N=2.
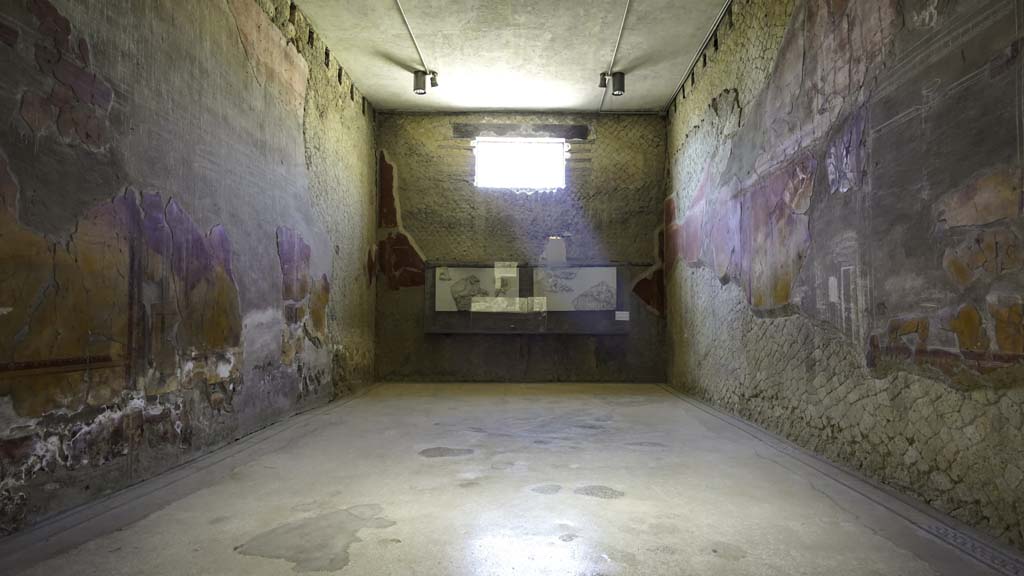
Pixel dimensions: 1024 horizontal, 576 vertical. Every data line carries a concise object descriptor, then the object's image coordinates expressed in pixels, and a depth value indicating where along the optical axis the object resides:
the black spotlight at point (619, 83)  6.33
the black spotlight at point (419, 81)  6.29
